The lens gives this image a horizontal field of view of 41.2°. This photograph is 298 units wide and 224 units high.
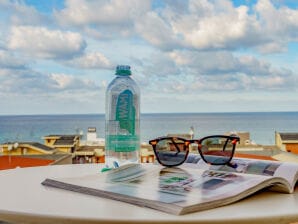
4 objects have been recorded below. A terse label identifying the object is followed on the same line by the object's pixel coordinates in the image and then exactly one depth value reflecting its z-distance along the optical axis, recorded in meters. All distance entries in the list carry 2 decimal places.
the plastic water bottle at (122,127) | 1.02
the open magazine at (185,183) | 0.61
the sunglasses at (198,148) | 0.91
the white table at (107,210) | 0.55
